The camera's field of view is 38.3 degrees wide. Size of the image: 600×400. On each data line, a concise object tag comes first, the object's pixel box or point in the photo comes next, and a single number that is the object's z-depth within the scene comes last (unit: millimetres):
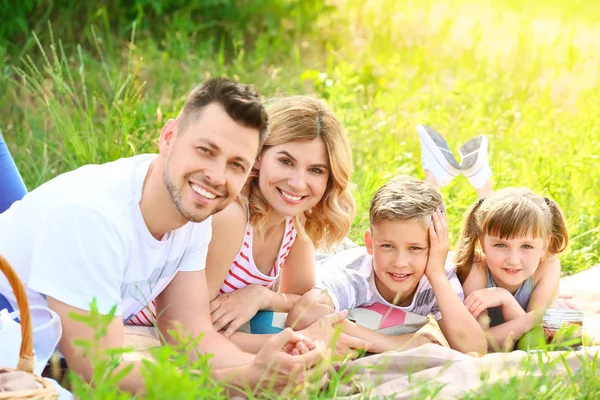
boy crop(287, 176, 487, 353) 3500
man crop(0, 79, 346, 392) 2643
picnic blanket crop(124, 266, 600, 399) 2861
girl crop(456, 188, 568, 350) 3656
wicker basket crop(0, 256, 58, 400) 2289
